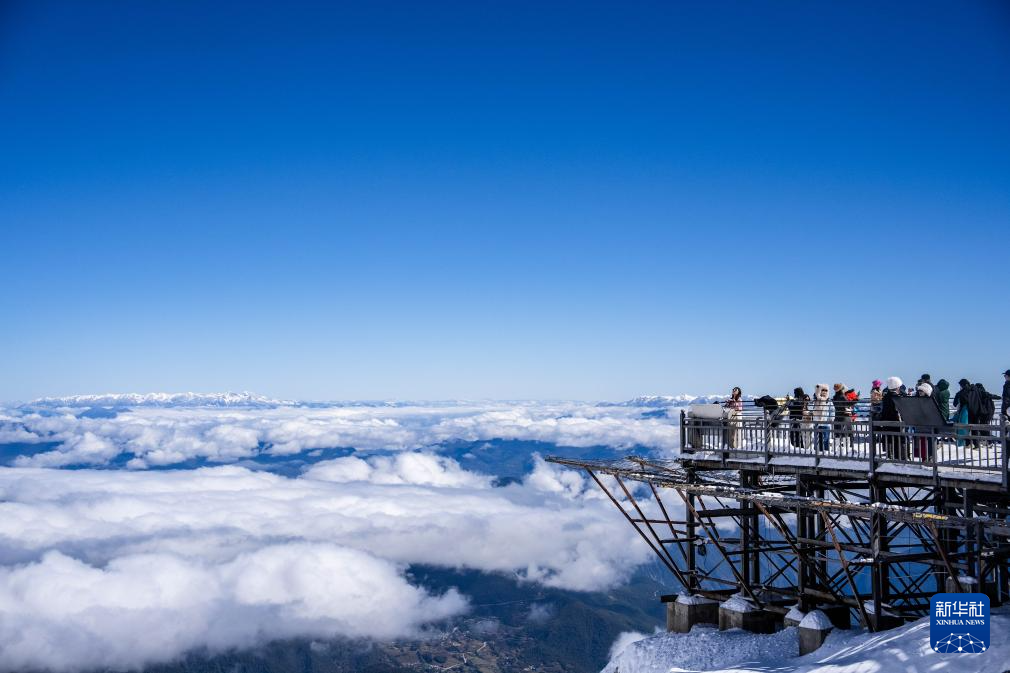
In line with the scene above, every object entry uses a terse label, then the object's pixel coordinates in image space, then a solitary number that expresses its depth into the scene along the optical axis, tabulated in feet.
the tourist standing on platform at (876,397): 88.58
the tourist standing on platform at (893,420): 75.77
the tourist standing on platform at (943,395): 89.71
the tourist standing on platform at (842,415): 79.05
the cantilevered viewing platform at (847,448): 71.46
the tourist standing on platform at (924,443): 75.67
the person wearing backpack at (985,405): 79.51
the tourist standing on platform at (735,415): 93.91
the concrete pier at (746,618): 92.94
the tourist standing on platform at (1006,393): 81.58
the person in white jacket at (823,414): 84.12
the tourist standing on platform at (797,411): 88.48
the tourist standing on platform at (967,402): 80.18
